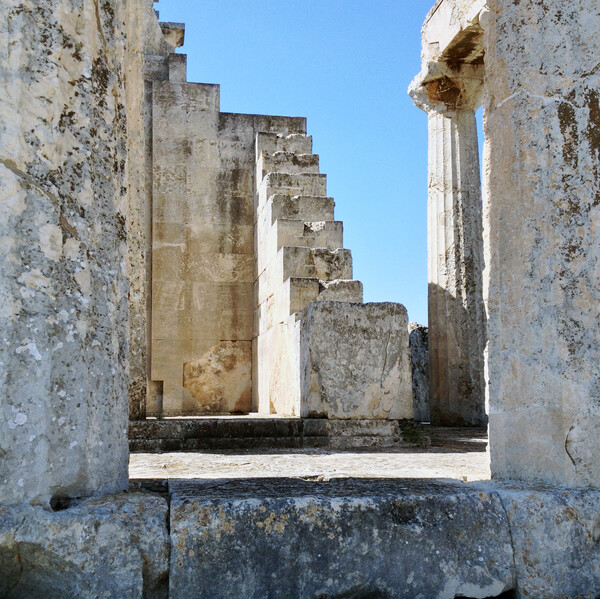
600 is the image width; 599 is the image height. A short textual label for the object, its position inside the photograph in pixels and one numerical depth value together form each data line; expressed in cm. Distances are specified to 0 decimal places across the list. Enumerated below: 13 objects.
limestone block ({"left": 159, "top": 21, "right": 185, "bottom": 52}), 1110
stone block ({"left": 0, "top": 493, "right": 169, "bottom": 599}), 215
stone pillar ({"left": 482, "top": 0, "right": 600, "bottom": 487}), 266
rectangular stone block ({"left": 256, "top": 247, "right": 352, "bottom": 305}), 731
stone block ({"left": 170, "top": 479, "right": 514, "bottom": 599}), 227
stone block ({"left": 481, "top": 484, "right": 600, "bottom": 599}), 246
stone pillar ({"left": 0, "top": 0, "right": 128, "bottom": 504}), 220
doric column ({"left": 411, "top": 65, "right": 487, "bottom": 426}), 986
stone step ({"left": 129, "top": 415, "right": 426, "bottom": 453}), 522
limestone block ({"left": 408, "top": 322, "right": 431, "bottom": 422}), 1136
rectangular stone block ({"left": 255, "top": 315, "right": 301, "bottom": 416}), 637
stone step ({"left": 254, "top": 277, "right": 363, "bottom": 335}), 691
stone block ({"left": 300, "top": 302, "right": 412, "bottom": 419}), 543
